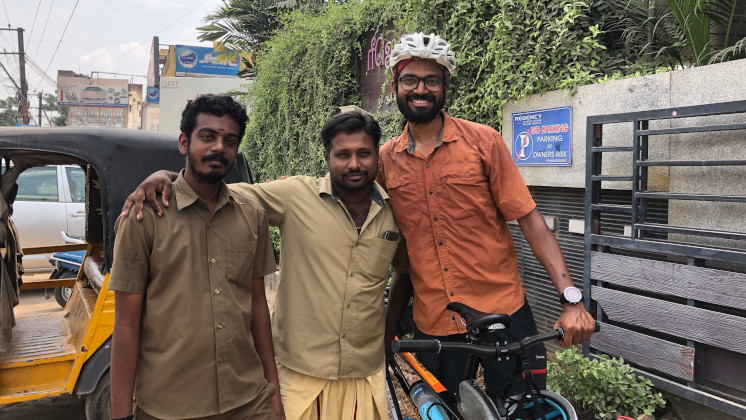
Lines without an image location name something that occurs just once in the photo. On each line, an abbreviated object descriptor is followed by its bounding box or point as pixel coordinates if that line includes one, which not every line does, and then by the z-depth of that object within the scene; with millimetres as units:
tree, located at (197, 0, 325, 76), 14797
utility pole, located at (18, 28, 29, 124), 30797
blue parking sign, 4352
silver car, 8172
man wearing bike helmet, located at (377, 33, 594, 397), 2467
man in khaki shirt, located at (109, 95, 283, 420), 1952
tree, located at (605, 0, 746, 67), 3920
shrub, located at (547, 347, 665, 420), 3459
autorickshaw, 3533
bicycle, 2098
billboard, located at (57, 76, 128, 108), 48688
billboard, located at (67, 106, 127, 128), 48875
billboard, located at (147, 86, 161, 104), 39281
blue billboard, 37531
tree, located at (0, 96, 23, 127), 54625
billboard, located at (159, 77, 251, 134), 27891
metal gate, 3133
